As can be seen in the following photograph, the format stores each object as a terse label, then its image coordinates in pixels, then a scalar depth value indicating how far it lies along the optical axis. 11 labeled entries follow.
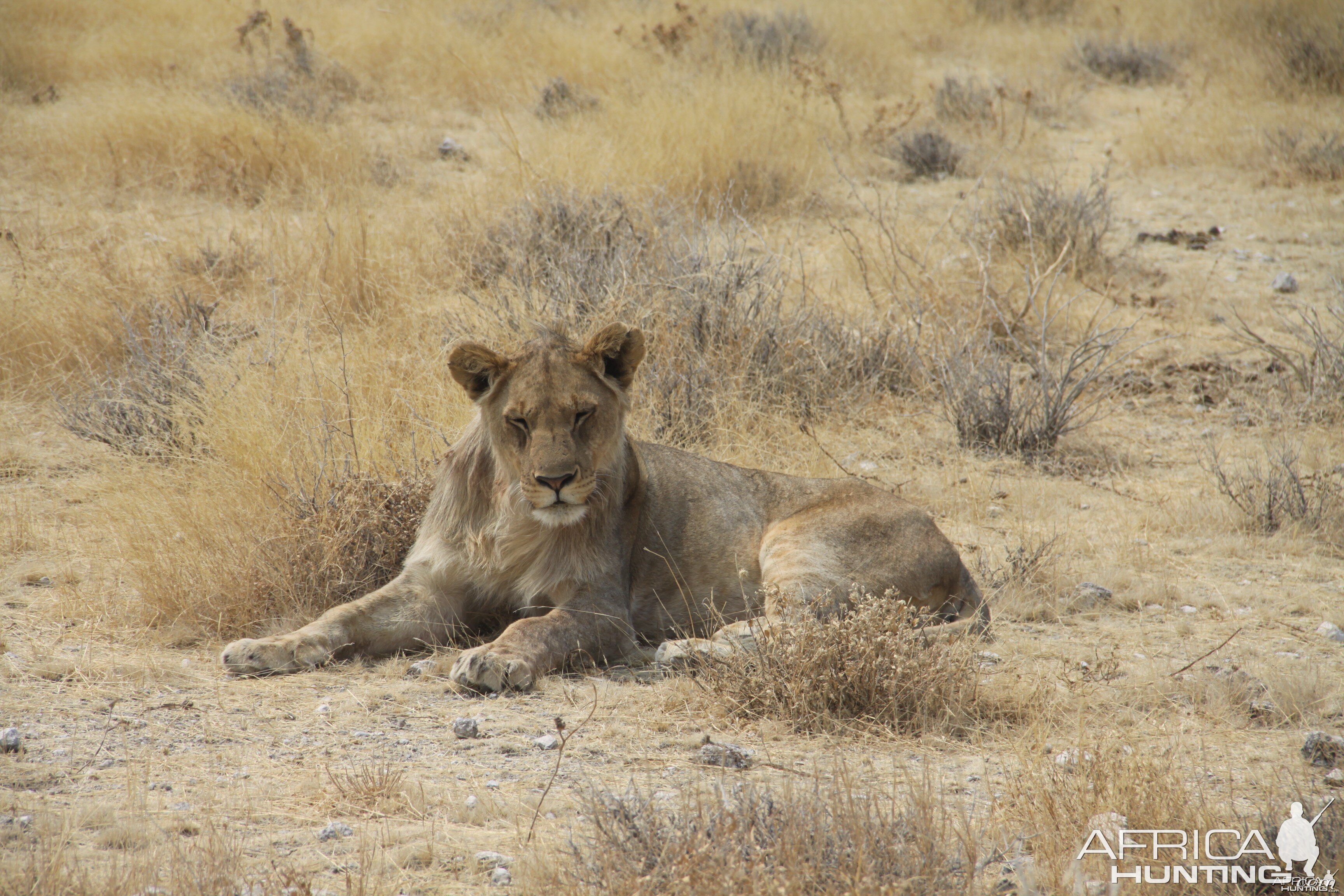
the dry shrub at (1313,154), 25.09
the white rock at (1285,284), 19.87
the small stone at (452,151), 24.45
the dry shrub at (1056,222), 20.31
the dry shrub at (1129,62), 33.22
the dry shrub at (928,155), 25.70
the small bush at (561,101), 26.03
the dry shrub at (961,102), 28.73
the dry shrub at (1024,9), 40.09
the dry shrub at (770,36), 31.14
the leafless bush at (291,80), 25.66
